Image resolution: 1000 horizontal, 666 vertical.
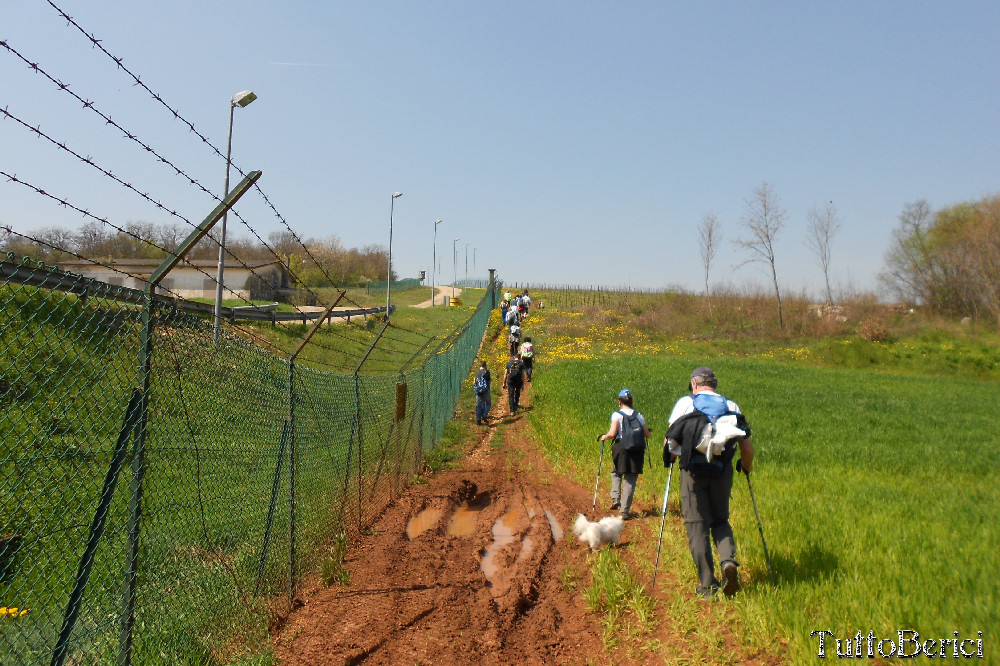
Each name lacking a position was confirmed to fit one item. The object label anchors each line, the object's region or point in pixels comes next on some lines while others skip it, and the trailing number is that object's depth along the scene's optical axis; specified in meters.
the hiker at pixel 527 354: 19.56
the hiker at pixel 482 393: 15.18
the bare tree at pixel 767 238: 53.42
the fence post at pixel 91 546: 2.76
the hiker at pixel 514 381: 16.61
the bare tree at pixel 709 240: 61.81
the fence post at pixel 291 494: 5.33
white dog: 6.82
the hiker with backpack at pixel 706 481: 5.03
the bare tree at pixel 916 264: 58.06
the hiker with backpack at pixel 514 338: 22.64
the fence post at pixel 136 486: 3.09
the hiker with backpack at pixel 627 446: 7.92
